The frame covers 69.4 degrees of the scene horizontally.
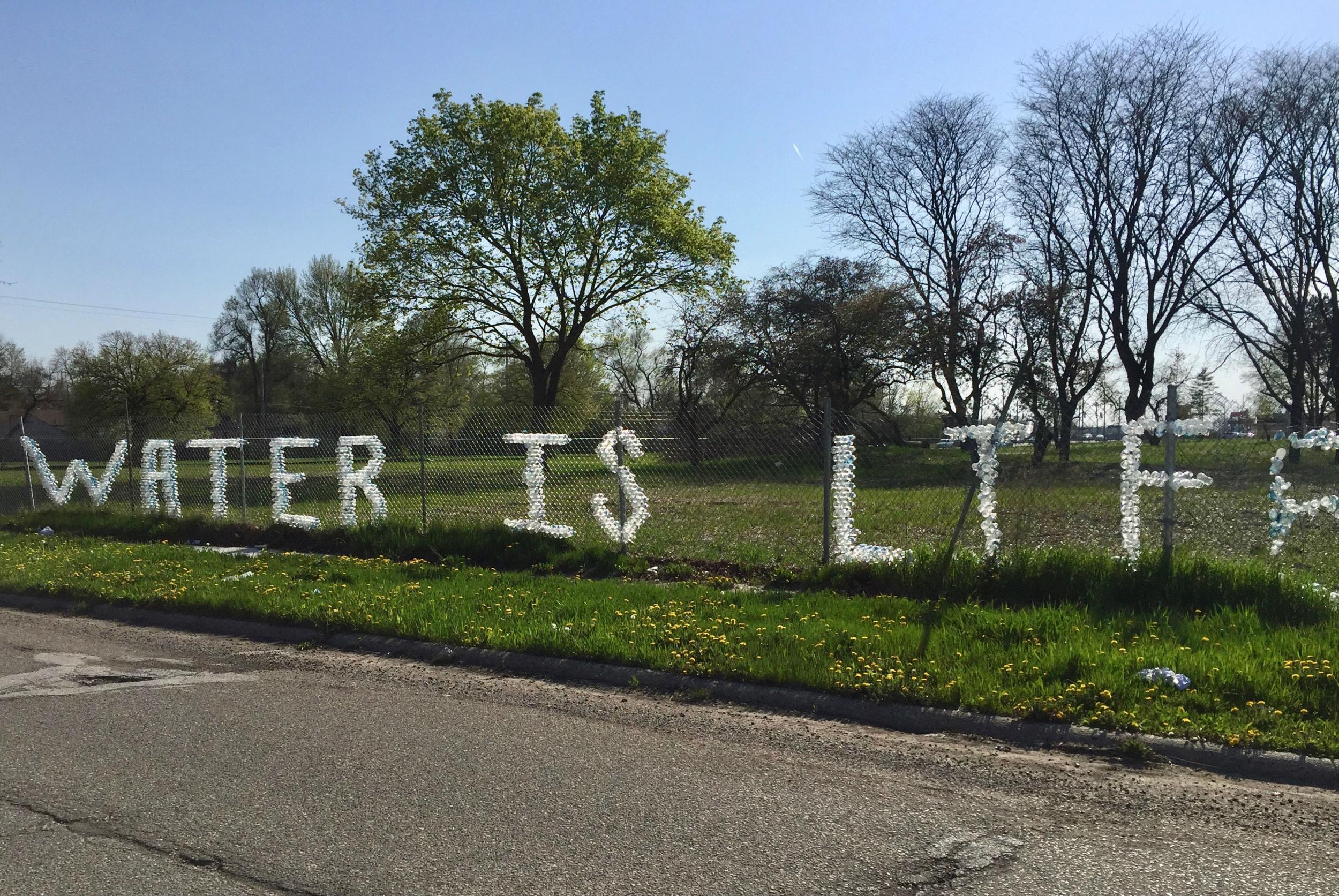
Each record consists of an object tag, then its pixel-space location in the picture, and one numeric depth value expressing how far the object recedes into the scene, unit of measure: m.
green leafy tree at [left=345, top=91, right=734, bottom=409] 29.62
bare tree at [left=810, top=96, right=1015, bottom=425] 31.42
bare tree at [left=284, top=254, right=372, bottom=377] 64.75
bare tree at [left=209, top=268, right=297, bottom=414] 66.56
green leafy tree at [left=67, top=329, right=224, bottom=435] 48.53
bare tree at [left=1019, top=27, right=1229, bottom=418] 29.03
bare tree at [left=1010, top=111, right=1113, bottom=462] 30.78
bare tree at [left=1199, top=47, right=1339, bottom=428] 27.75
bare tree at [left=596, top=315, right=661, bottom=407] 58.41
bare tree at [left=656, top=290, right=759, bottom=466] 32.97
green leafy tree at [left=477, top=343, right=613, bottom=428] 47.59
